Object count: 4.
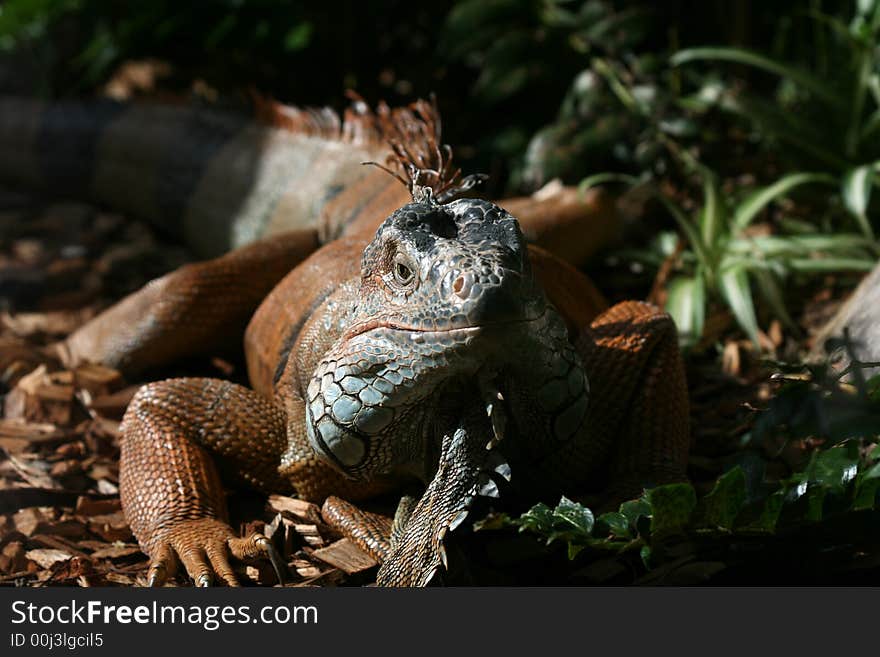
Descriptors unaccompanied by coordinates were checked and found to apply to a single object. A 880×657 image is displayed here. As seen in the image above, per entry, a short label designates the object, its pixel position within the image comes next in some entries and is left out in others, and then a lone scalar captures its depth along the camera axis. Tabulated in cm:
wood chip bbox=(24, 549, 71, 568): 357
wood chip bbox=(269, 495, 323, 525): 364
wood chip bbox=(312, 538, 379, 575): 329
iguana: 273
